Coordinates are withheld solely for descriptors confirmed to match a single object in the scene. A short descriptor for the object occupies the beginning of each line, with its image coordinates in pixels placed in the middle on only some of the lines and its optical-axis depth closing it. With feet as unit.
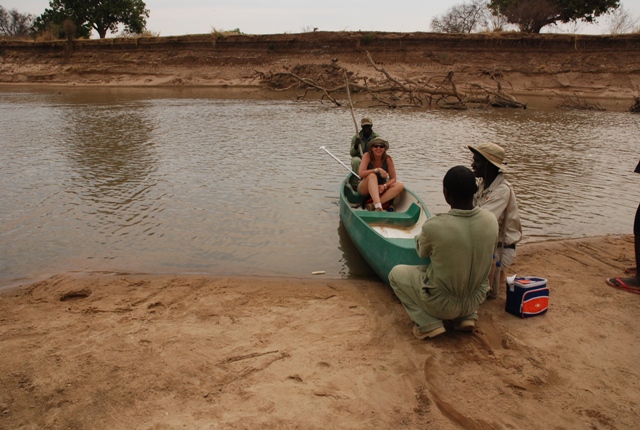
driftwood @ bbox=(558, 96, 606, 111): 64.19
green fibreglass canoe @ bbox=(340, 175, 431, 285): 13.57
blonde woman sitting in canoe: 19.27
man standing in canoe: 23.35
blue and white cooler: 12.23
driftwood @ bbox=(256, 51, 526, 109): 63.67
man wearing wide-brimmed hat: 12.00
